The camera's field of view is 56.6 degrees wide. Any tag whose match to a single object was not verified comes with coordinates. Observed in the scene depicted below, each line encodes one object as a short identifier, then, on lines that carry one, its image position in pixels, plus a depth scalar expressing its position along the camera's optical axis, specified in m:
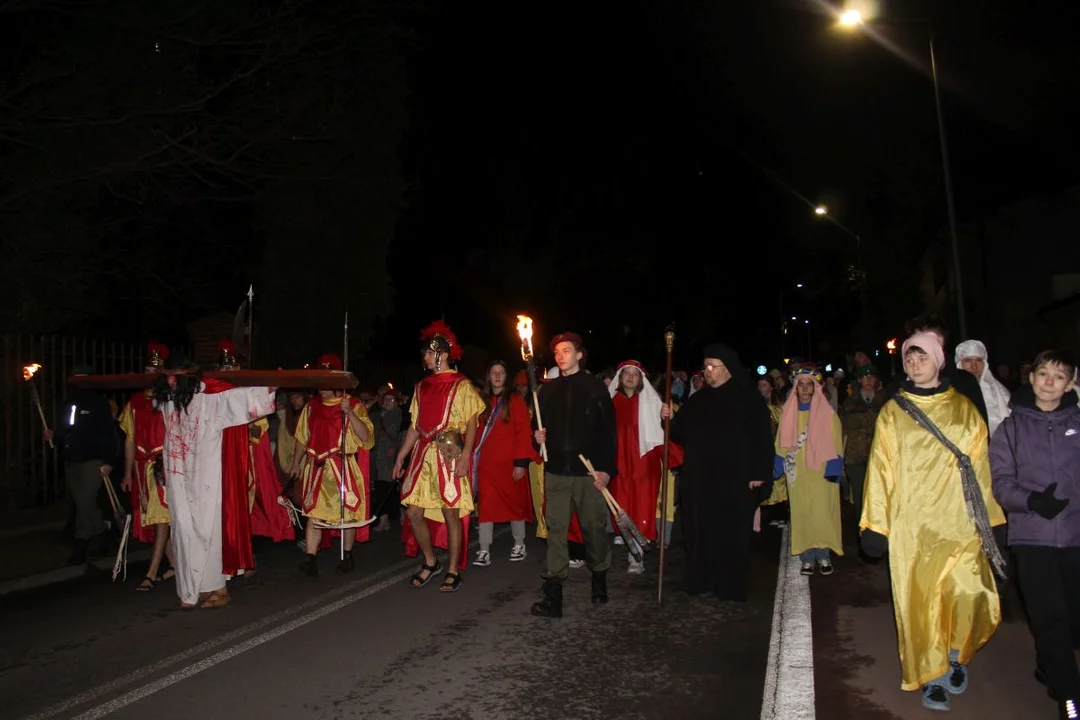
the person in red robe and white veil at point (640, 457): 9.20
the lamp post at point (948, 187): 15.86
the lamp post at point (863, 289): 38.39
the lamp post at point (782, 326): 67.87
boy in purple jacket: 4.60
